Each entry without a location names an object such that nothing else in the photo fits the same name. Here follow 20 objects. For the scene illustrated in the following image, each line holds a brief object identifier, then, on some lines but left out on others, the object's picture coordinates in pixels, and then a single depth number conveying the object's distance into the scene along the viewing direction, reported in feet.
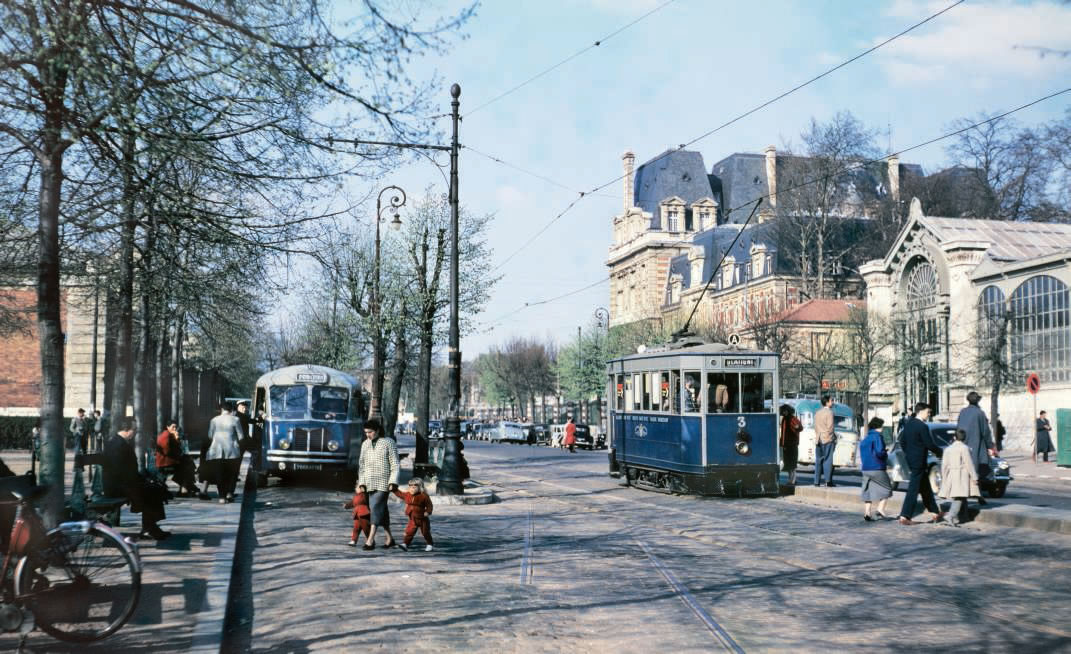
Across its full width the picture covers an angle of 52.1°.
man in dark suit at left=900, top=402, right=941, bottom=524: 55.31
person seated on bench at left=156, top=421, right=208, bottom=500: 64.44
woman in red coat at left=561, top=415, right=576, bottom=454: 189.78
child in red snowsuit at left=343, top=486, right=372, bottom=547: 43.80
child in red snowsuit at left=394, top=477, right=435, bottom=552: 43.78
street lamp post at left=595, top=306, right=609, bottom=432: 293.02
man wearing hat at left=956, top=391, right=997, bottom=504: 57.16
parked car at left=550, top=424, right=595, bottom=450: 206.90
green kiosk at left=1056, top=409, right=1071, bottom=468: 117.29
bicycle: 25.03
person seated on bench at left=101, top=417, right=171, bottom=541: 41.83
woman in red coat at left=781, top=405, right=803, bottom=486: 79.51
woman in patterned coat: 45.09
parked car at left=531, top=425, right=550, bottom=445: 247.29
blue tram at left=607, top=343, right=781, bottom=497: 70.18
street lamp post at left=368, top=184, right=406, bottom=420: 123.95
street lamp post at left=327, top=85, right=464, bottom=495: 68.80
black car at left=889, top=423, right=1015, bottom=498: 70.11
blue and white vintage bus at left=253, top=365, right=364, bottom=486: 84.33
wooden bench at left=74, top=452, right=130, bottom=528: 41.88
